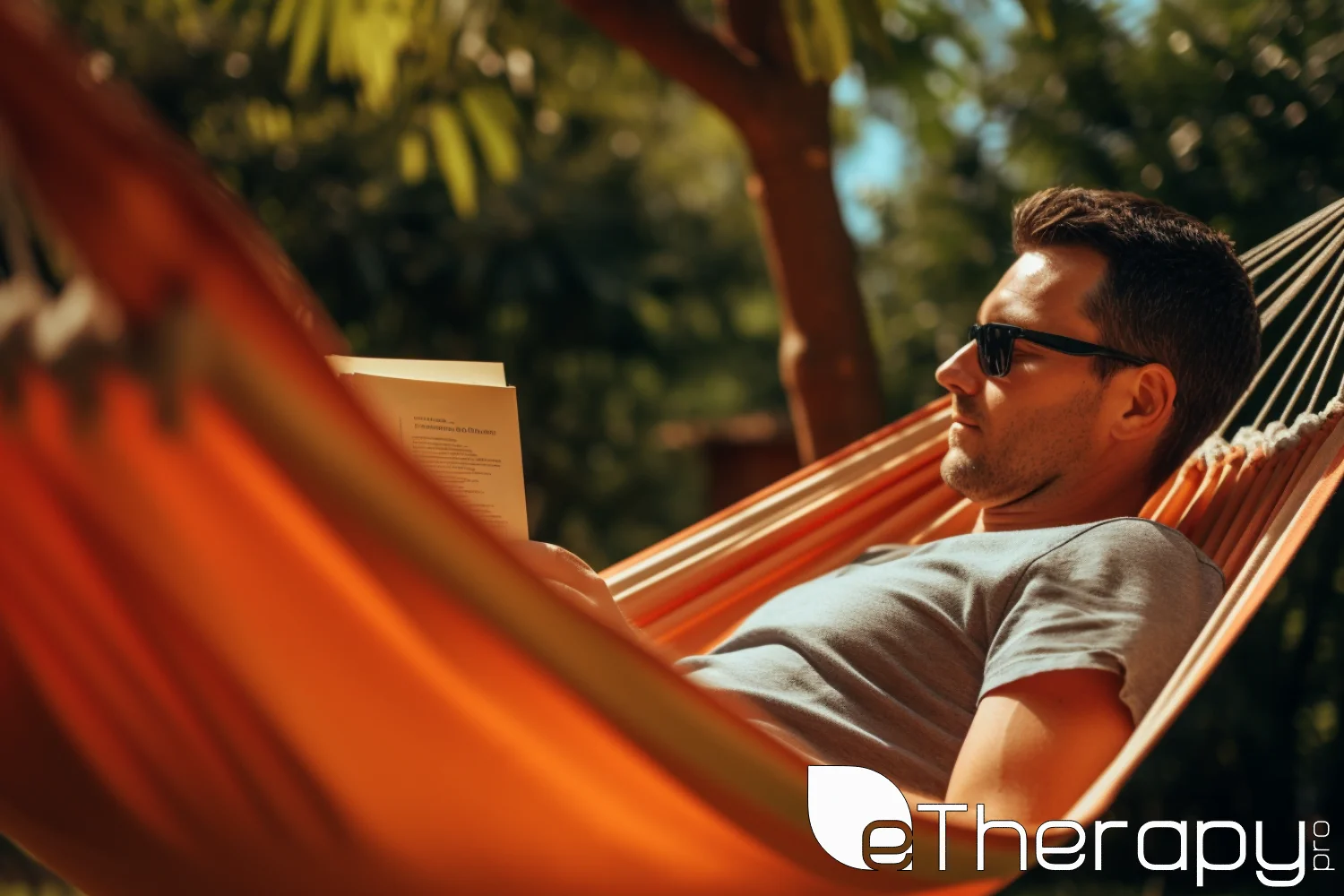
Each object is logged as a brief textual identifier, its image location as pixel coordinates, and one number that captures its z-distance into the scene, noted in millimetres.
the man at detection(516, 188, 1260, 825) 1274
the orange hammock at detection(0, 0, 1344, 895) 864
